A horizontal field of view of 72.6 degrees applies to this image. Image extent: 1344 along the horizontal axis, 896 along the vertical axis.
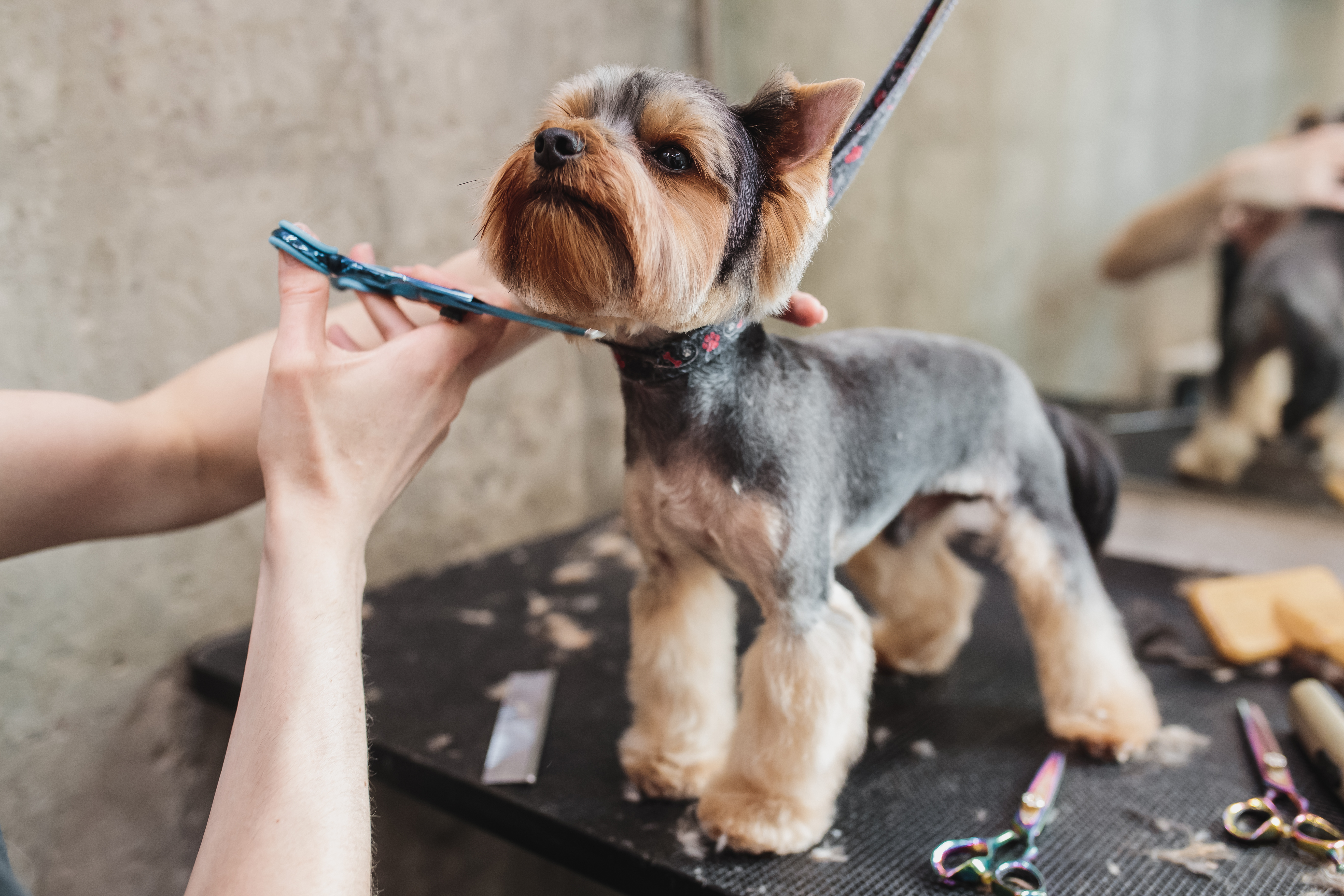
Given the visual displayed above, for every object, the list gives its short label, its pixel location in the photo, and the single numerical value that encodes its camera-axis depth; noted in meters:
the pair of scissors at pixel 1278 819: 0.83
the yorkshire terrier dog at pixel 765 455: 0.67
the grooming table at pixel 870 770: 0.84
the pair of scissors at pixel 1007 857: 0.81
